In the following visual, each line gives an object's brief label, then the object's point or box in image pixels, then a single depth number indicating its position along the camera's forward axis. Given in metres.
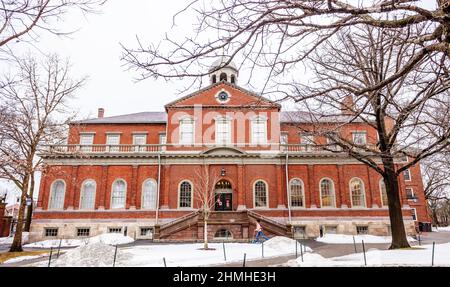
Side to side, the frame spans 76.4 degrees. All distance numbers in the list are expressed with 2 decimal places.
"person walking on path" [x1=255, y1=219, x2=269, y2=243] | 19.00
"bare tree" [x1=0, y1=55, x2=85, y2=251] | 15.61
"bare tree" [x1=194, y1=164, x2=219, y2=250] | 23.49
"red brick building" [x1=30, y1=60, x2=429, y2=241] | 24.03
